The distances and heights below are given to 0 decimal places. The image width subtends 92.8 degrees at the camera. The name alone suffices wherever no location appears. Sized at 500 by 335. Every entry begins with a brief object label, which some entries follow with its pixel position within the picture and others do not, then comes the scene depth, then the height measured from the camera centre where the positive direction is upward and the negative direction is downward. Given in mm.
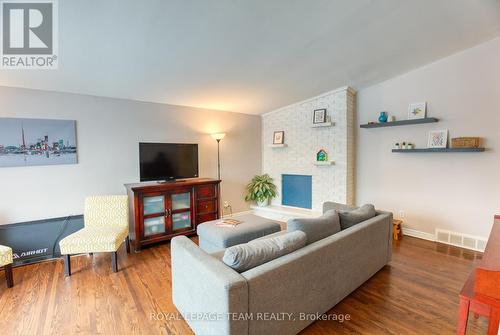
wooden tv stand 3361 -710
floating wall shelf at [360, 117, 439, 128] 3555 +605
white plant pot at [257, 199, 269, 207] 5277 -926
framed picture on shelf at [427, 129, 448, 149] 3514 +315
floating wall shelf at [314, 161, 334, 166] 4418 -39
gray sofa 1372 -853
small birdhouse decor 4578 +97
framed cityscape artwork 2846 +268
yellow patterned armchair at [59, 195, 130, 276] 2635 -829
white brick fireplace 4324 +313
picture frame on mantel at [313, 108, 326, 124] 4509 +871
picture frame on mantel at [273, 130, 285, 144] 5215 +538
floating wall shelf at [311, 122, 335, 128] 4371 +679
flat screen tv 3609 +20
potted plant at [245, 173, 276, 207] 5219 -642
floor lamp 4428 +446
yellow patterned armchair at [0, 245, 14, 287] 2332 -973
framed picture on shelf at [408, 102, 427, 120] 3695 +785
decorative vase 4029 +737
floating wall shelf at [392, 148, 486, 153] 3213 +149
